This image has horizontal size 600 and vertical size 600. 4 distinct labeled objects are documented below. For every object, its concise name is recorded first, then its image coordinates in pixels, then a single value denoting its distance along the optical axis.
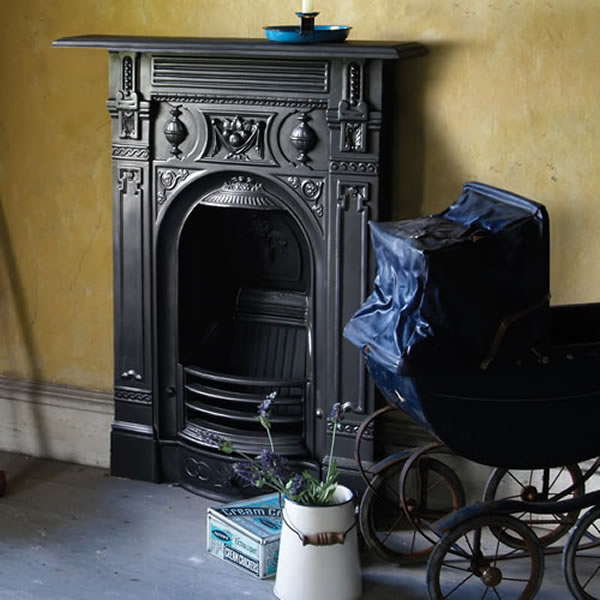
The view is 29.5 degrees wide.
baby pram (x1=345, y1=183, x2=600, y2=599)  2.89
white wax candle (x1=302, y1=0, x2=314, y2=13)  3.45
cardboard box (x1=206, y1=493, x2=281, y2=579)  3.45
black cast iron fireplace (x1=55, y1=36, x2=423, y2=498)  3.64
